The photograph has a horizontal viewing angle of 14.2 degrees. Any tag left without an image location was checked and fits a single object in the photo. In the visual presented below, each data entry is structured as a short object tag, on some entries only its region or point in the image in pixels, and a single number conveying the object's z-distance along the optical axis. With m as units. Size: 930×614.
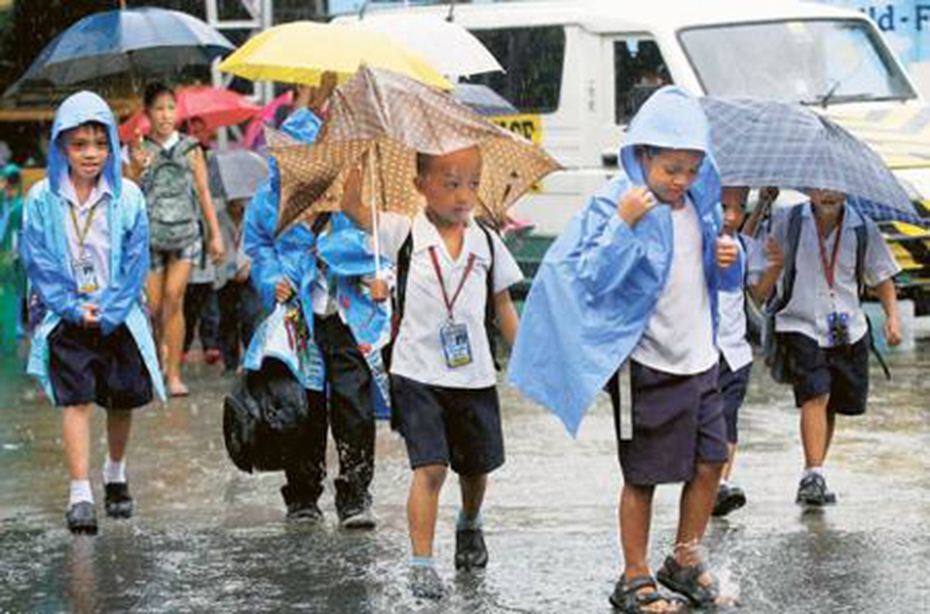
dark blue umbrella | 21.37
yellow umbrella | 14.56
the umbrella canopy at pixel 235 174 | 22.99
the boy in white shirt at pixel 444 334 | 12.03
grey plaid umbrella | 12.94
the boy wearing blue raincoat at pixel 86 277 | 14.16
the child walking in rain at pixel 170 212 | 20.77
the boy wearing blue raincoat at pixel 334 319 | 13.69
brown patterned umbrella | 12.07
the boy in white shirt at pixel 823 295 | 14.37
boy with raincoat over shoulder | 11.22
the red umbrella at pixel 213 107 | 25.30
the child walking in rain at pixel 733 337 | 13.25
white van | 24.01
